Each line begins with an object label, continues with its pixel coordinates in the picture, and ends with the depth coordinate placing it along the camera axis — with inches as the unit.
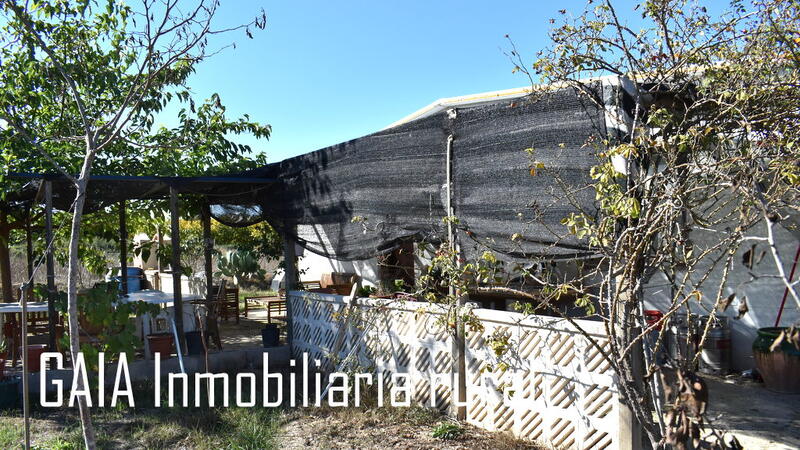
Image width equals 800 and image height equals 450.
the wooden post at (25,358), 181.2
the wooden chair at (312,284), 485.5
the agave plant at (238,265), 638.5
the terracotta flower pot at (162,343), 309.9
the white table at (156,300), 354.9
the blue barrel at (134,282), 442.0
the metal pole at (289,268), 339.0
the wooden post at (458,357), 221.5
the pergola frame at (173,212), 284.2
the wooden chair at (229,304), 465.7
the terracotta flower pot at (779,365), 260.4
